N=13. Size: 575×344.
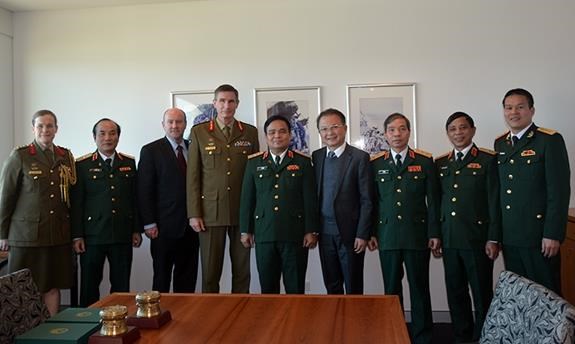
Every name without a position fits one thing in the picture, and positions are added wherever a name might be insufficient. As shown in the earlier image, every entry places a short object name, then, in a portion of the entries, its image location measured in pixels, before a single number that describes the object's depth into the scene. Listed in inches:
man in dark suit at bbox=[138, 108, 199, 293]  137.6
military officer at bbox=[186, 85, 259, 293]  132.6
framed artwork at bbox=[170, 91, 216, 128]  167.9
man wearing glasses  122.3
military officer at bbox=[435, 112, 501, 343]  118.9
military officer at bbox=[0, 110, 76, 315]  126.0
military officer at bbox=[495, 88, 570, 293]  111.6
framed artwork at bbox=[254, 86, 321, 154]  163.8
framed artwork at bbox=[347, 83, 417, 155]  160.1
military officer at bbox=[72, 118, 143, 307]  133.0
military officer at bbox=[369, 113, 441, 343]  120.9
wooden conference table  57.8
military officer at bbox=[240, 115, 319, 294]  122.3
